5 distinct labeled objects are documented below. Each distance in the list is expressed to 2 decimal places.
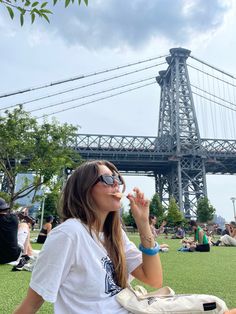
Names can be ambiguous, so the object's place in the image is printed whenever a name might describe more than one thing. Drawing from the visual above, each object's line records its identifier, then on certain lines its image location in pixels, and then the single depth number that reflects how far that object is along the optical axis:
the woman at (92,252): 1.52
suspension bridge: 48.44
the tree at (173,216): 42.83
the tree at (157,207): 48.03
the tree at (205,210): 45.25
